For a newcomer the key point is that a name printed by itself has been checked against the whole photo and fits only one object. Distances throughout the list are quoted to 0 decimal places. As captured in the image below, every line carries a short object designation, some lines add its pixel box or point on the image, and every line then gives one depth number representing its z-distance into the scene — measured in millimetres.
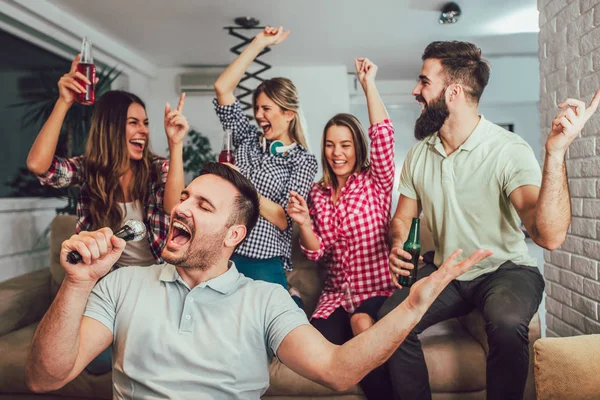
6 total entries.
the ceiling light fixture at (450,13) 4268
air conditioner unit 6309
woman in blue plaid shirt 2236
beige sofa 1999
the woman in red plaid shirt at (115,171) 2107
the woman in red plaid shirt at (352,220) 2176
